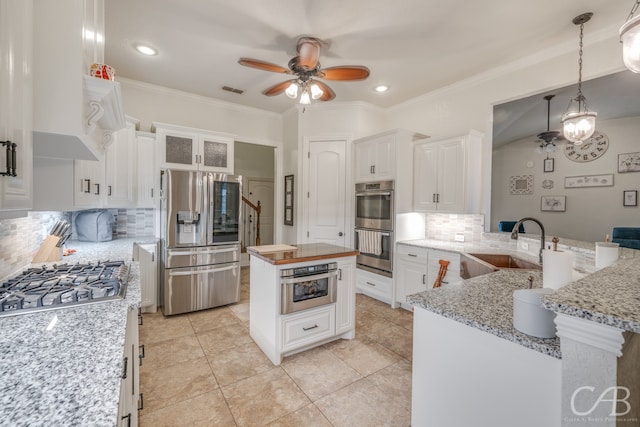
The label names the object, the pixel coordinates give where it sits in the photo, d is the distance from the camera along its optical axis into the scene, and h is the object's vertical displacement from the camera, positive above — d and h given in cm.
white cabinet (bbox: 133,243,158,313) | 319 -77
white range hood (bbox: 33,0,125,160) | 100 +48
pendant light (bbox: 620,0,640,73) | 120 +77
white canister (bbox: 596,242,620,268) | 149 -21
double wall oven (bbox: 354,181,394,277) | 362 -20
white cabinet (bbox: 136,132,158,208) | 335 +44
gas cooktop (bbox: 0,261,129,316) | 121 -41
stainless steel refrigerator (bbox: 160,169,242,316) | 321 -38
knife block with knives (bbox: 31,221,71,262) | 201 -28
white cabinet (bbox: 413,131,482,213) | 317 +46
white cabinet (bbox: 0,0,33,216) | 78 +30
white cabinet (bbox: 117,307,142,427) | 101 -75
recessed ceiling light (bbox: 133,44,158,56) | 280 +162
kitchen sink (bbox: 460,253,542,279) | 218 -44
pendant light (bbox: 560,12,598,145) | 234 +83
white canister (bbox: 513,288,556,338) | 92 -34
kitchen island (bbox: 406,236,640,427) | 73 -48
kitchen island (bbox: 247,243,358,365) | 226 -77
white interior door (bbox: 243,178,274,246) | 619 -4
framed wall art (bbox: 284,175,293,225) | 459 +16
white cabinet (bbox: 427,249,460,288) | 300 -61
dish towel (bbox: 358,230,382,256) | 371 -43
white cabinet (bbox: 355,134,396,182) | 361 +72
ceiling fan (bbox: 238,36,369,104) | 241 +124
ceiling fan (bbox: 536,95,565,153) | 267 +74
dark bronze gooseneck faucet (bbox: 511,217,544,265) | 190 -14
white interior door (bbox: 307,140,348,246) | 422 +26
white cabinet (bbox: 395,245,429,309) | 330 -73
